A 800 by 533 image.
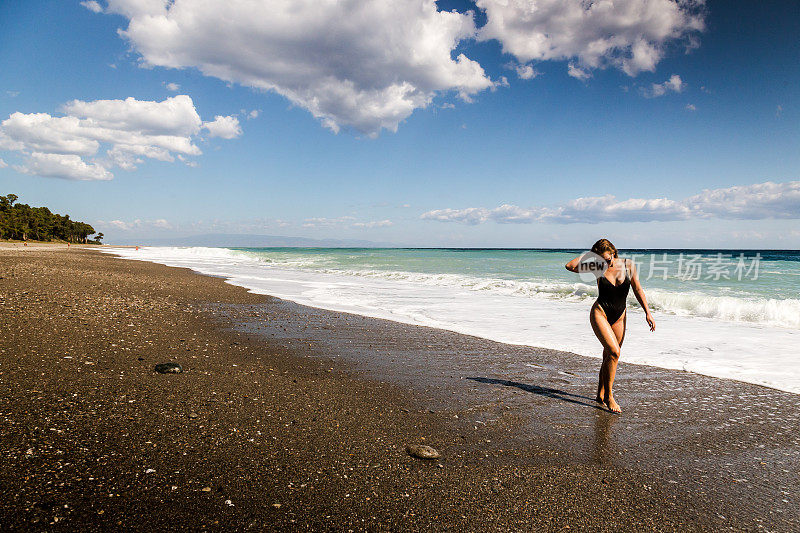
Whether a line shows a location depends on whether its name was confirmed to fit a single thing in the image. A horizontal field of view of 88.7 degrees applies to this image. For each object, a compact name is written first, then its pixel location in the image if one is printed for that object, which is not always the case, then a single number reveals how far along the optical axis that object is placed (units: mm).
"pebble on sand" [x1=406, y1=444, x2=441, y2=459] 3453
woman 4766
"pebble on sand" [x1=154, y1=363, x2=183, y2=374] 5281
